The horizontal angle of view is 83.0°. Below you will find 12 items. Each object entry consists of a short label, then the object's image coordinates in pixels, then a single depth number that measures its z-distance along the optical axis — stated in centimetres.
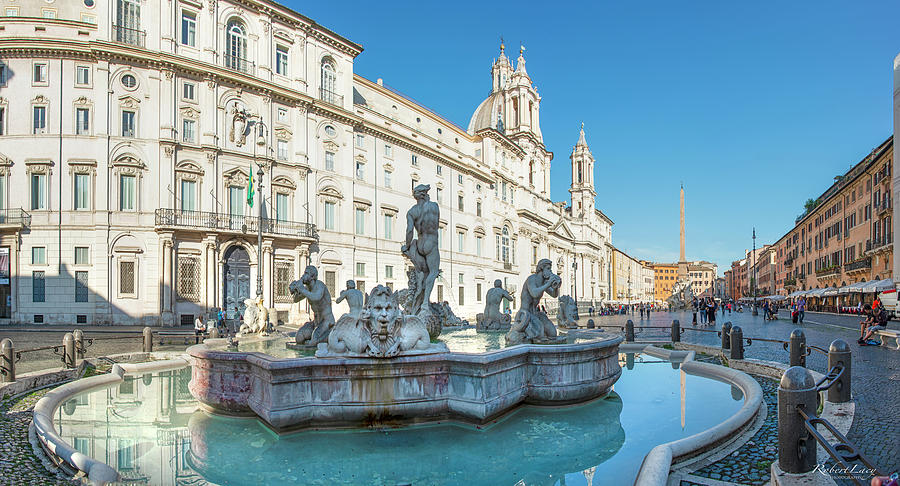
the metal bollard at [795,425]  379
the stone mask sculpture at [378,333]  603
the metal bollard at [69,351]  1029
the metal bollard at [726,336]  1283
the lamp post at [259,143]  2188
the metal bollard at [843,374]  655
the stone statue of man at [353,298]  771
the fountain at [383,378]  601
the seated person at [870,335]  1497
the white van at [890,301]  2883
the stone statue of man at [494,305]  1109
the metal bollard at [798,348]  877
